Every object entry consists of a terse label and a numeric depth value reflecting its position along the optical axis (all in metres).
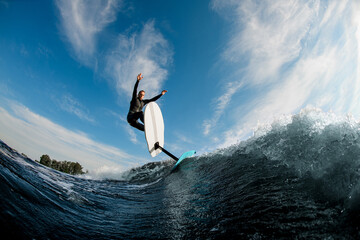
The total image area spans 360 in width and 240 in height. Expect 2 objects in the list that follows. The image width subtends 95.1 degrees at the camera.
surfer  7.56
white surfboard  7.97
